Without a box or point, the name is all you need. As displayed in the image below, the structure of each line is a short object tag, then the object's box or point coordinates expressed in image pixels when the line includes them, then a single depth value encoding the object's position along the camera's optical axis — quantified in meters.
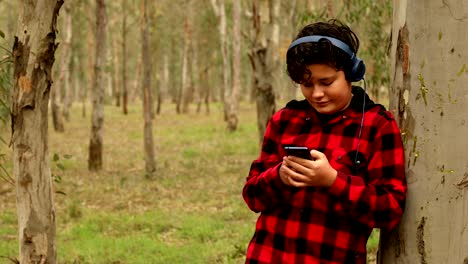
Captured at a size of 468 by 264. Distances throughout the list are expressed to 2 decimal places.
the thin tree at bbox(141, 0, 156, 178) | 10.41
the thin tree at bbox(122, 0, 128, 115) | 24.55
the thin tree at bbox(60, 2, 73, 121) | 18.27
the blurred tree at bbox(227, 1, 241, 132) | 18.95
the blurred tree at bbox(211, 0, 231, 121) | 22.43
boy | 1.97
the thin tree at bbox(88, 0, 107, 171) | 11.24
